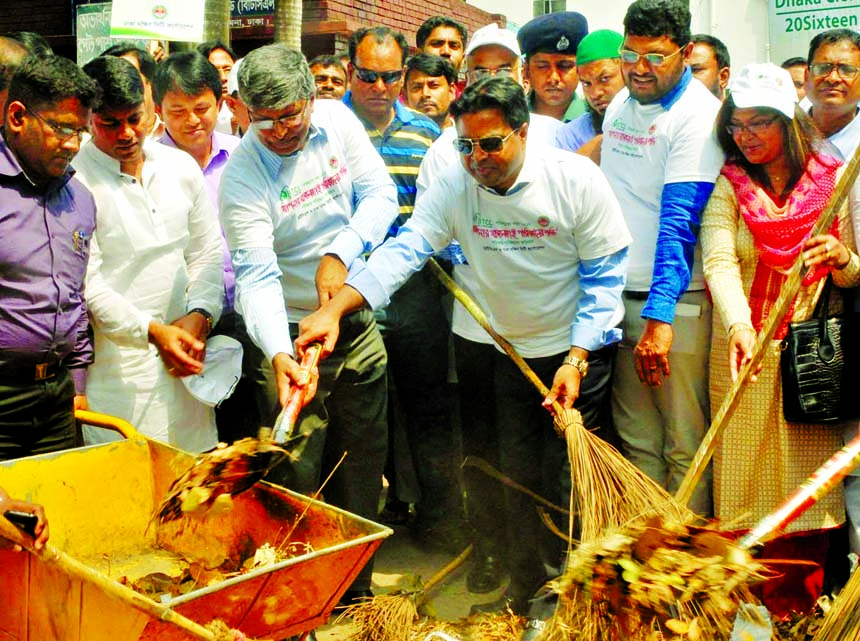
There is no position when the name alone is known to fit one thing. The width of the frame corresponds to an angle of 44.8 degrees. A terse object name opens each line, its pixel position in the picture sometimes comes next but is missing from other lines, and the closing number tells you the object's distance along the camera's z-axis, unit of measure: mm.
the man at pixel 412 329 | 5266
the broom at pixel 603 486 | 3670
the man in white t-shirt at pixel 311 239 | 4242
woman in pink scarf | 4246
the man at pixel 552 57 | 5555
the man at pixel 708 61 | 6422
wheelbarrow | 2898
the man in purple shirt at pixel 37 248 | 3812
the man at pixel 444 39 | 6852
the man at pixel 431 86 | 6316
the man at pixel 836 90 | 4719
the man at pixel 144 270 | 4309
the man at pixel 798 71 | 8812
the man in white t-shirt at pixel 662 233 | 4426
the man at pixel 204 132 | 5027
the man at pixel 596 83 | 5270
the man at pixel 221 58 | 7059
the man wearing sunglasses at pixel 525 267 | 4125
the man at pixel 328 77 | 6965
